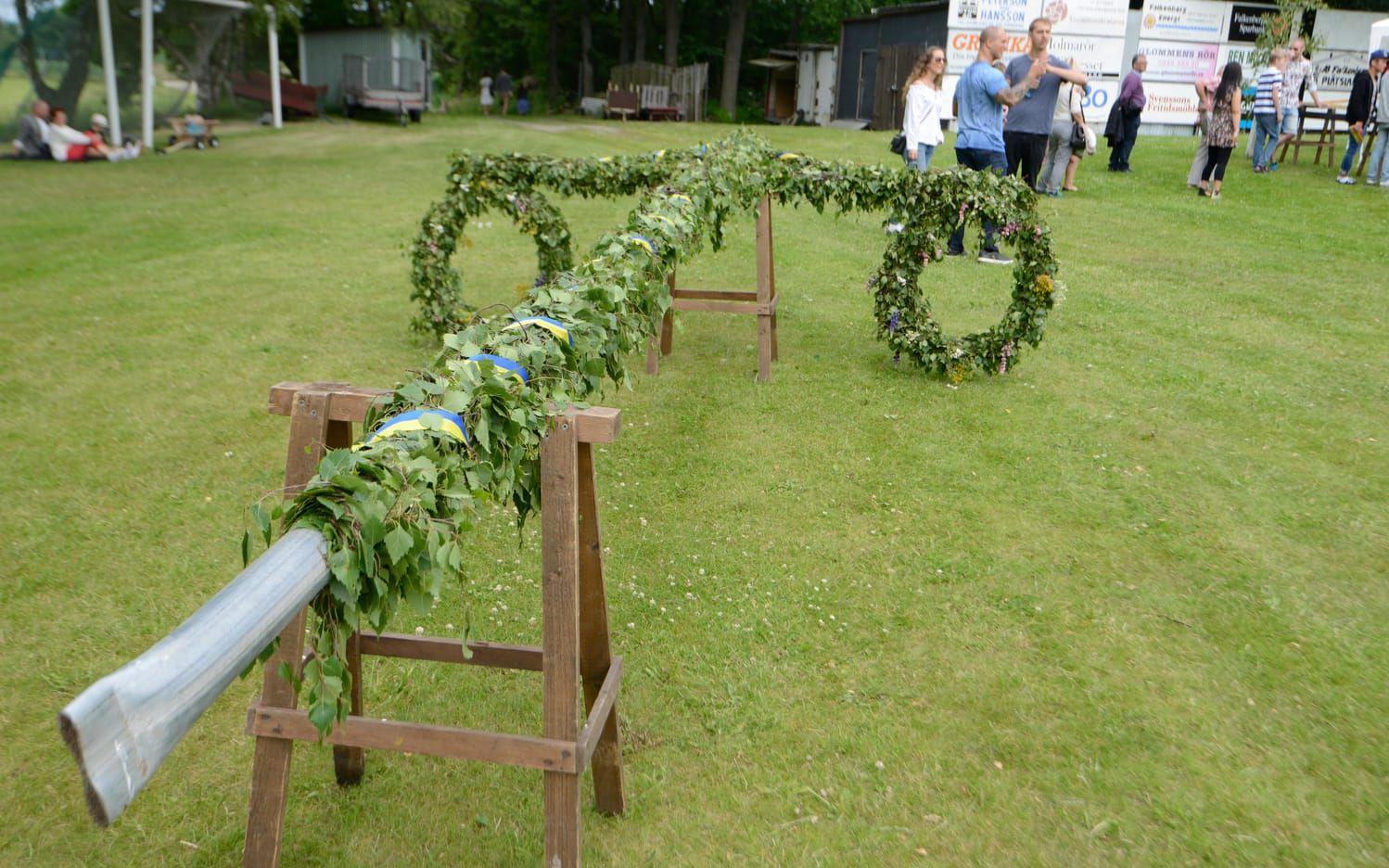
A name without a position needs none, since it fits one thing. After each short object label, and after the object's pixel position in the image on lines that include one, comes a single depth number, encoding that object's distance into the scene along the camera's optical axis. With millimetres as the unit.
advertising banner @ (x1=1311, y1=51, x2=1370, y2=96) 24984
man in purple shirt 15414
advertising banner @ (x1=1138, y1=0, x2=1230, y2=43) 23594
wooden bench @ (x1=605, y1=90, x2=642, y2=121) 31297
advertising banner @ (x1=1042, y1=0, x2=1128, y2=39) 21578
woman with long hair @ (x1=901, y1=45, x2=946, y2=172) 10672
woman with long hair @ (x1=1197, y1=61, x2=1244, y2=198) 13438
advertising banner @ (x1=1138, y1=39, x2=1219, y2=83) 23812
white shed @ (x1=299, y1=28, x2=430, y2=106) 28109
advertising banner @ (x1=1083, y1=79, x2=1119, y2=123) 21828
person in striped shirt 15633
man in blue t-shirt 9477
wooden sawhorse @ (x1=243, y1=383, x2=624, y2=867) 2682
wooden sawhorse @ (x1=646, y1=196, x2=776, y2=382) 7254
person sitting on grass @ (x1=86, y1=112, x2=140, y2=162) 18469
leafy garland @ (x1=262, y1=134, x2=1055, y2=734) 2061
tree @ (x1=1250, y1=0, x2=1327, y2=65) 17656
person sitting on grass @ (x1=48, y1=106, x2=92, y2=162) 18250
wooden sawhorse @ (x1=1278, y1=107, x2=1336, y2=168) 16938
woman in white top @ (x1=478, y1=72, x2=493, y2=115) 37062
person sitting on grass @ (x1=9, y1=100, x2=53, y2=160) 18219
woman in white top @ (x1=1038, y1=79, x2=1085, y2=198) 14055
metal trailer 27984
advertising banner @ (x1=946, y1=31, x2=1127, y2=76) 21594
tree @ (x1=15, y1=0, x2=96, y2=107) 18312
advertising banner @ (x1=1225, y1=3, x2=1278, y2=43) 23953
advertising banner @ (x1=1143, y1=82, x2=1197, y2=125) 23969
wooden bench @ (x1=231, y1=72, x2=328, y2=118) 25625
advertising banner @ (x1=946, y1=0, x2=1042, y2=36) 21344
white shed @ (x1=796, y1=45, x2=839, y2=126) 32000
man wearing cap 15523
